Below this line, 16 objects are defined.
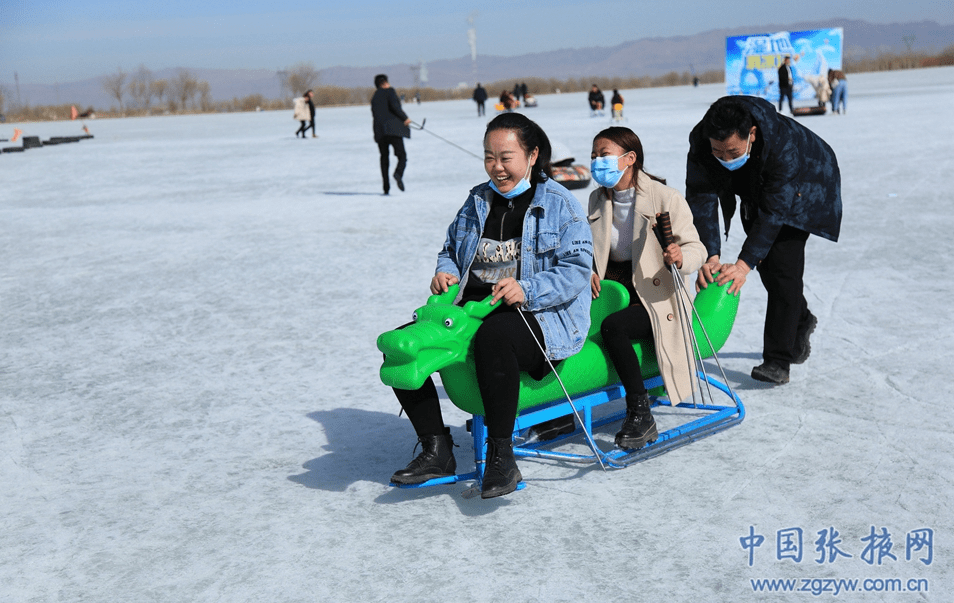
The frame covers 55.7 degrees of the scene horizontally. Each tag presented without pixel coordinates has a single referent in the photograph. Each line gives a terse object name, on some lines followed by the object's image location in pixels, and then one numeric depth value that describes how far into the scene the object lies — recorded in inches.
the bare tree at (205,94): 3216.3
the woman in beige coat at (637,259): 138.5
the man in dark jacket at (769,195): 155.8
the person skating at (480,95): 1279.5
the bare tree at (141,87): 4207.7
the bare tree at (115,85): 4330.7
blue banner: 1077.9
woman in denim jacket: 121.0
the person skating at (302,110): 947.3
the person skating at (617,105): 898.4
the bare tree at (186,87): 3464.6
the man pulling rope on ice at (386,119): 450.9
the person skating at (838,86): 915.4
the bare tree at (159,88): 4316.2
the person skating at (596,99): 1120.2
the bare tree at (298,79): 3996.1
